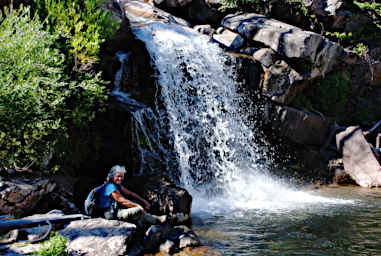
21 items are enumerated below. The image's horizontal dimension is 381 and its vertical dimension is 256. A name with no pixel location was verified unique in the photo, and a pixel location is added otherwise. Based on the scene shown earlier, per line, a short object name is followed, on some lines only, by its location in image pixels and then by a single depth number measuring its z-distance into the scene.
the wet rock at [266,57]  12.34
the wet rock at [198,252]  5.36
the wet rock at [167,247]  5.46
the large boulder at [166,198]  7.21
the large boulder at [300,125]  12.39
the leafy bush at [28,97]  6.28
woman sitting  5.81
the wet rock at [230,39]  13.01
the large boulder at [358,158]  11.21
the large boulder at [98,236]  4.80
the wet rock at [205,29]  14.40
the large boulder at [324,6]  14.70
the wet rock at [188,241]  5.65
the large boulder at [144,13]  14.23
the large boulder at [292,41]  12.15
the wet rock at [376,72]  15.17
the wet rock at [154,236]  5.60
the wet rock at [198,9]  15.26
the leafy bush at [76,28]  8.62
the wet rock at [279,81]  12.17
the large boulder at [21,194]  6.21
